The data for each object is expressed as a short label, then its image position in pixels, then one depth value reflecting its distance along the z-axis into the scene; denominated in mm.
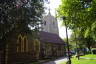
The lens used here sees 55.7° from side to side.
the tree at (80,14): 7551
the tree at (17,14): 8004
